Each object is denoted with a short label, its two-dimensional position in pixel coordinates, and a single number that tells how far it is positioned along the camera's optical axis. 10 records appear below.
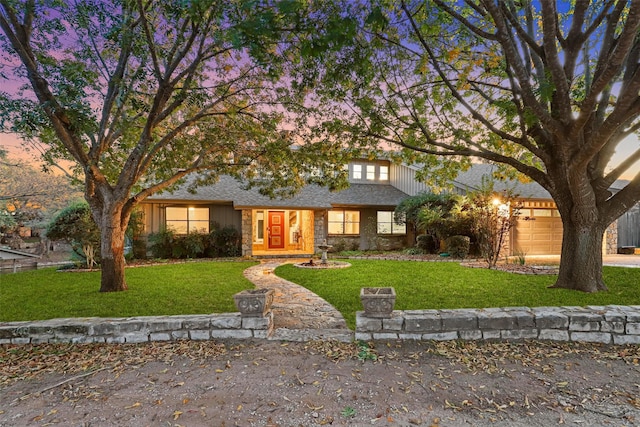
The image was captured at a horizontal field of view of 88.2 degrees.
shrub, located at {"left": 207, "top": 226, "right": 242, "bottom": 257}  14.84
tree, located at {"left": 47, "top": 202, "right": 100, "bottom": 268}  11.05
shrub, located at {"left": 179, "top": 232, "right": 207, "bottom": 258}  14.10
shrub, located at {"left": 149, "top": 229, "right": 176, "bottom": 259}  13.88
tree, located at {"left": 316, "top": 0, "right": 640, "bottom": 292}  5.17
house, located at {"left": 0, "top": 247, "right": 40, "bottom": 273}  11.18
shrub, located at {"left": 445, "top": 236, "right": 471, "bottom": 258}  13.41
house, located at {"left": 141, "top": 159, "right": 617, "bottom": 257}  14.80
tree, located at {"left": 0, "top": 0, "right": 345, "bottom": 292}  6.17
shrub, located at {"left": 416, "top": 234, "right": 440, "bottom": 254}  15.29
